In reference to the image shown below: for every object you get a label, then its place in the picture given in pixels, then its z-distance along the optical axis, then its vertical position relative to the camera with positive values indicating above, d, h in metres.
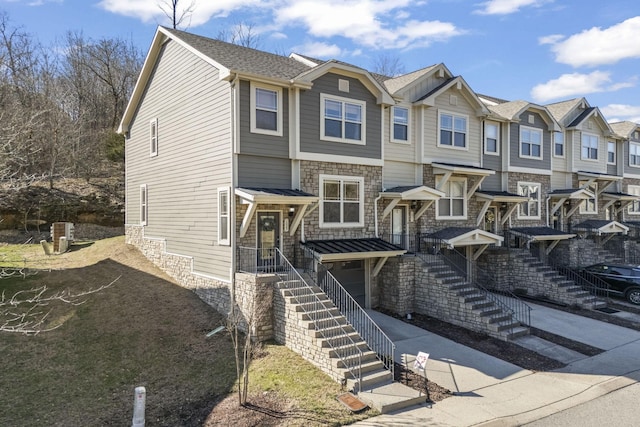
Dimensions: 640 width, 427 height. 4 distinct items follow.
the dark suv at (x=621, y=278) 19.33 -3.08
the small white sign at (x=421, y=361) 9.60 -3.39
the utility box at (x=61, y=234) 21.67 -1.20
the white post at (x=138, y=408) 7.97 -3.73
